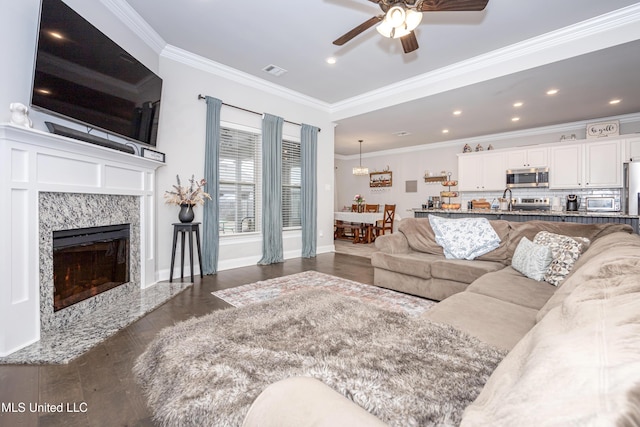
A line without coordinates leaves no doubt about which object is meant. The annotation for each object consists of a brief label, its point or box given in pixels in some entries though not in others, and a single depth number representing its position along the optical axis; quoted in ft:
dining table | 23.63
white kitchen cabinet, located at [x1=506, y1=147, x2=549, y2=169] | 20.36
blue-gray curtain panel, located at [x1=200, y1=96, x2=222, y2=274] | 13.52
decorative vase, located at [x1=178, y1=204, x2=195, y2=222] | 11.91
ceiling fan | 7.40
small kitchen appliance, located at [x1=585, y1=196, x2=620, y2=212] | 18.19
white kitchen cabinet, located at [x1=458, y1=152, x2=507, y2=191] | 22.23
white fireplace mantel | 6.20
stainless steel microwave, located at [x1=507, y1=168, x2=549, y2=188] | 20.34
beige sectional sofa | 1.17
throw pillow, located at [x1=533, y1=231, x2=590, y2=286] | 7.03
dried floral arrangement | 11.93
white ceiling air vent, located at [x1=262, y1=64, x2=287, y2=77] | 14.09
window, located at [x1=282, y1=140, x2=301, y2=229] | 17.39
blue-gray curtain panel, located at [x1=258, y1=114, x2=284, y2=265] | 15.79
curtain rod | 13.41
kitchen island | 13.41
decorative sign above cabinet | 18.33
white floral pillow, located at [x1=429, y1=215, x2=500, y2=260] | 10.21
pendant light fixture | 27.53
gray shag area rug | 2.75
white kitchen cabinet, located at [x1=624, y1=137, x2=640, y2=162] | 16.80
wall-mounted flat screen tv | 6.93
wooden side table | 11.92
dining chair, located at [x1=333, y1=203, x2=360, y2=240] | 26.16
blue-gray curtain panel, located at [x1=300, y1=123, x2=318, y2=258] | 17.89
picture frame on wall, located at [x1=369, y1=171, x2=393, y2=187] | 31.07
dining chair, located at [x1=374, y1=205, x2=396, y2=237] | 23.79
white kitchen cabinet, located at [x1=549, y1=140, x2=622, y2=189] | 17.74
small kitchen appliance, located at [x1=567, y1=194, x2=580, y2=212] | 18.67
